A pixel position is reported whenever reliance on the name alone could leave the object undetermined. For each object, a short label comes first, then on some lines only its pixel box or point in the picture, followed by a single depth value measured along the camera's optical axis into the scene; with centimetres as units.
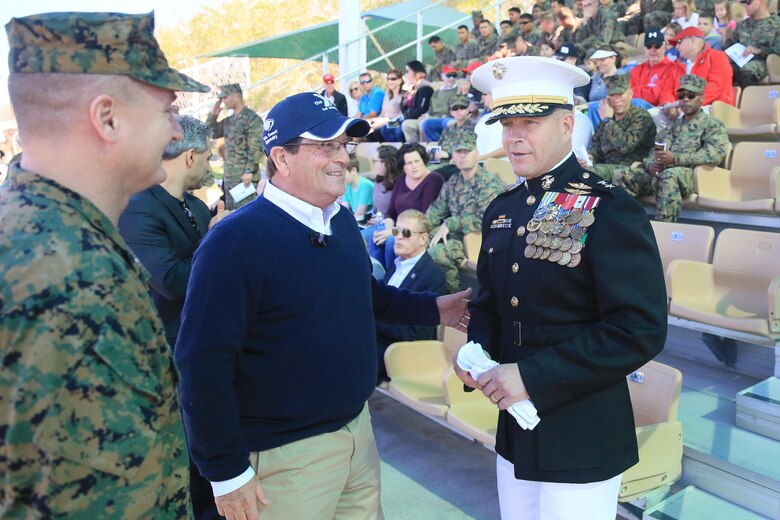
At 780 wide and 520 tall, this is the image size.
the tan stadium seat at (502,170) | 638
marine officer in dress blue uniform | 158
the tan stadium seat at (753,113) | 589
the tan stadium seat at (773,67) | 682
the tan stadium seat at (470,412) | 306
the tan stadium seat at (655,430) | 249
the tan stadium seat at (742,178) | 486
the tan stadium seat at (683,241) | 402
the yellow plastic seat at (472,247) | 500
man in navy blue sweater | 166
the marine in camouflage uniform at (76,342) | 84
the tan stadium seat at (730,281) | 355
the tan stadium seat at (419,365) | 379
